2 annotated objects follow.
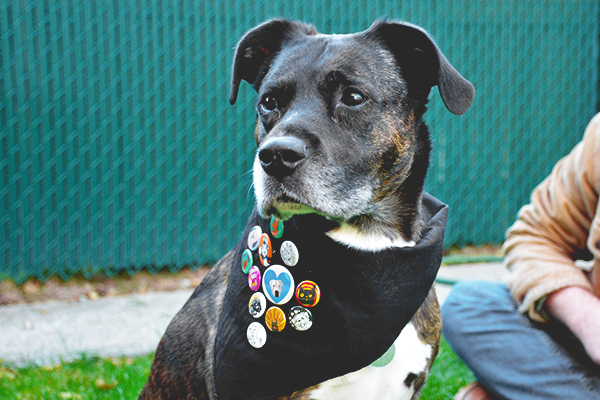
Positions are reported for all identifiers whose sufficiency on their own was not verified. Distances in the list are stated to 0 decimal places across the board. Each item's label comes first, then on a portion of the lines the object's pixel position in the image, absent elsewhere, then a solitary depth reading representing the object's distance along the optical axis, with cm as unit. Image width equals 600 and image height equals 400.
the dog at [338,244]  114
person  125
